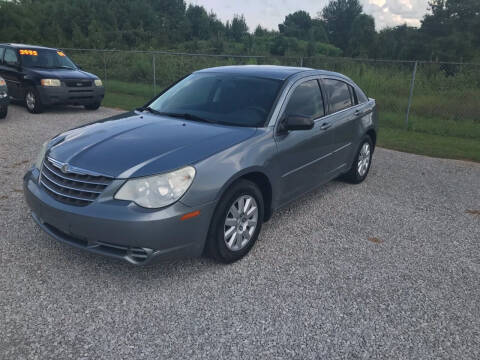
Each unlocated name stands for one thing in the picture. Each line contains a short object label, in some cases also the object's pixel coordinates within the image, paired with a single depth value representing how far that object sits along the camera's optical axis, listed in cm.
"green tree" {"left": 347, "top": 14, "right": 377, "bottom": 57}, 5480
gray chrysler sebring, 309
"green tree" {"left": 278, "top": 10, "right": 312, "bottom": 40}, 9988
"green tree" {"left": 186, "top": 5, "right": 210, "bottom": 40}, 7225
